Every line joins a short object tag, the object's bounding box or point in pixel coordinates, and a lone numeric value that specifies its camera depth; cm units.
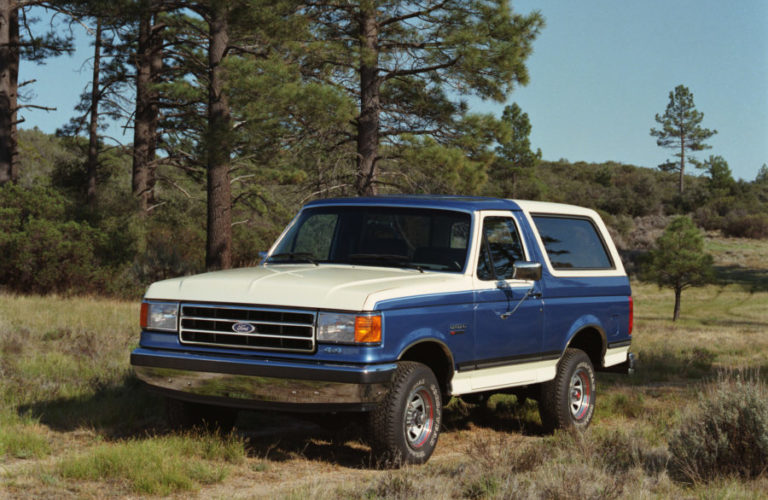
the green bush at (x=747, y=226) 7756
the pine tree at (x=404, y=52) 2059
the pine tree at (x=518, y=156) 8756
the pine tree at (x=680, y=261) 5025
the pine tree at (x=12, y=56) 2303
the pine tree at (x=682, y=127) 10388
